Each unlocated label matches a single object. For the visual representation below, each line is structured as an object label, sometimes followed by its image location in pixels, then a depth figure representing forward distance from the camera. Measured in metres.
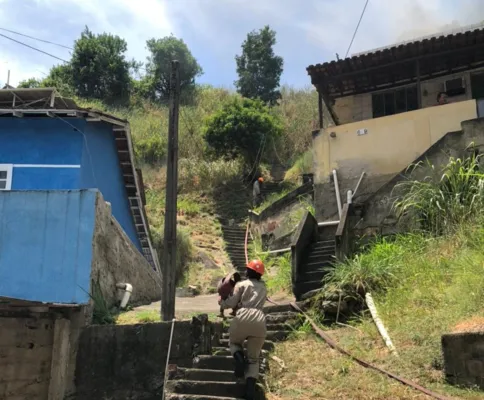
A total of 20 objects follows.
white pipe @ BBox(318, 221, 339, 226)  13.52
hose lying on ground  5.75
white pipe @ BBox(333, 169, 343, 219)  14.21
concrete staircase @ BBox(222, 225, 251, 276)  20.59
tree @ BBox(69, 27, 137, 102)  36.47
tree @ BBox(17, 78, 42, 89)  34.00
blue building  12.16
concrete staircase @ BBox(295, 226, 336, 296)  11.08
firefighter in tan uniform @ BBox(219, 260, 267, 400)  6.18
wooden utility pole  8.25
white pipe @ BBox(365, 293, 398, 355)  7.14
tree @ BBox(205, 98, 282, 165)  26.91
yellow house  13.34
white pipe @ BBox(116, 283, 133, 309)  9.79
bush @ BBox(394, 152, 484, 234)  10.13
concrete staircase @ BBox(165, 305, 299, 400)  6.36
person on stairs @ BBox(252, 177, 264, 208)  25.08
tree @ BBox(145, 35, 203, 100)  38.91
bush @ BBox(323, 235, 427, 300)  9.11
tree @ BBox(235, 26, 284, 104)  35.84
